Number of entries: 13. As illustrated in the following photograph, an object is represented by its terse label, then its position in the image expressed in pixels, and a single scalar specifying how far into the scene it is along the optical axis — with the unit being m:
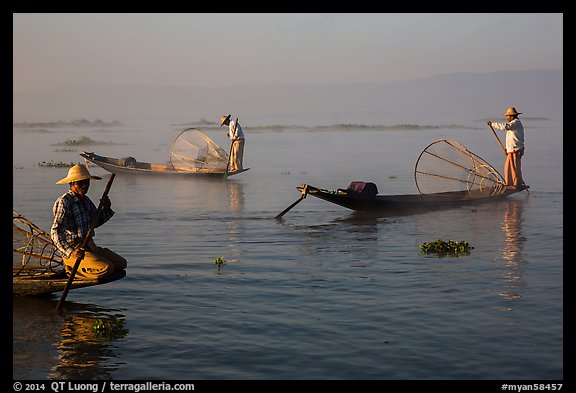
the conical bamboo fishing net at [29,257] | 11.89
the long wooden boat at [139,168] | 30.25
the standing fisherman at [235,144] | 29.06
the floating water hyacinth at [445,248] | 15.54
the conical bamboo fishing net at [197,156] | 30.86
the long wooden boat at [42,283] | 11.62
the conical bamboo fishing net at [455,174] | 22.56
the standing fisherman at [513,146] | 23.06
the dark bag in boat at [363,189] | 20.47
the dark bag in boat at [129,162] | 31.47
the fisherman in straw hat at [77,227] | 11.20
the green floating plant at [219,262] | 14.62
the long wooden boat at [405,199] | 20.19
